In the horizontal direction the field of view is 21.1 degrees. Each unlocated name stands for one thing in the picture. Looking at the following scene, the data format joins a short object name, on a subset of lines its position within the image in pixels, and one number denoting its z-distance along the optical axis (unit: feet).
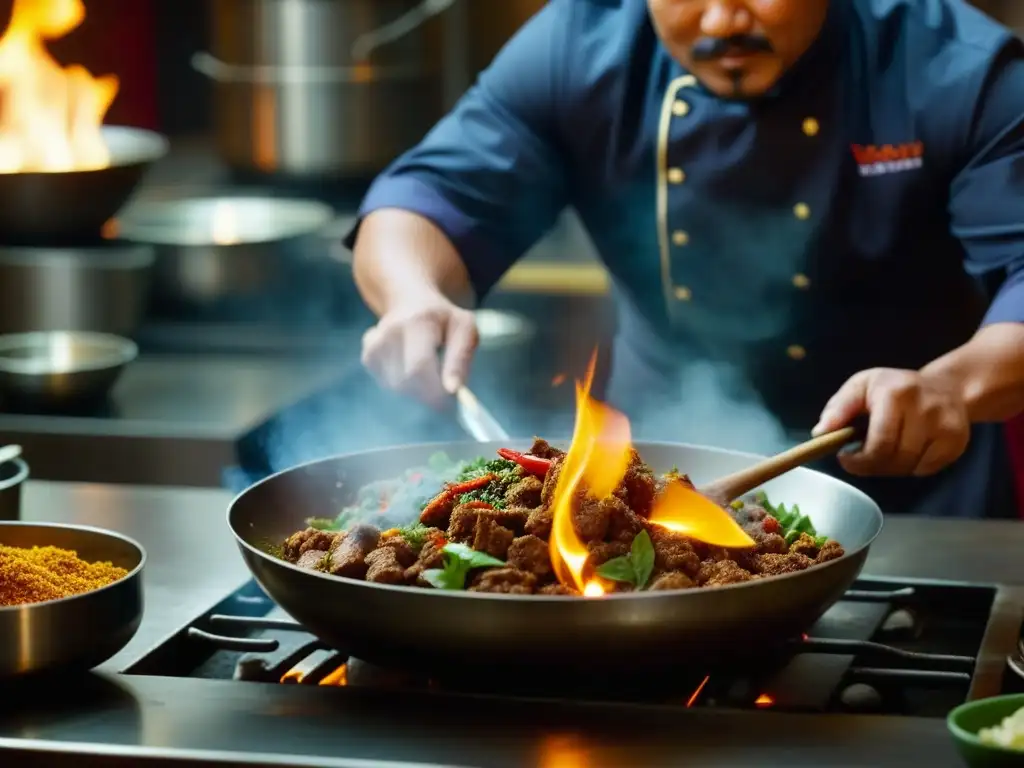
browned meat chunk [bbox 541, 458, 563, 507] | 7.29
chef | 8.94
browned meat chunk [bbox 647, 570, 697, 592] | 7.01
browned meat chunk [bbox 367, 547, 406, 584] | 7.09
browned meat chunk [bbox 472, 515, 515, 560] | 7.13
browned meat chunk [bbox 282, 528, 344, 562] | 7.41
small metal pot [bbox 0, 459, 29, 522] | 7.82
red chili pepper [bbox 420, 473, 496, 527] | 7.37
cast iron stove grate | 7.15
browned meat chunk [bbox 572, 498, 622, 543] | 7.12
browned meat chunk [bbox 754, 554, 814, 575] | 7.22
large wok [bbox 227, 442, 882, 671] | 6.84
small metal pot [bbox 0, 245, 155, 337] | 10.62
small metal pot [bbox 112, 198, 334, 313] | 11.36
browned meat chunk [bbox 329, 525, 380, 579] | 7.17
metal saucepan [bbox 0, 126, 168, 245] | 10.13
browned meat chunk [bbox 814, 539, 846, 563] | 7.29
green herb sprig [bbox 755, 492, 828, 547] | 7.56
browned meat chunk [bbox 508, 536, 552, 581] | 7.09
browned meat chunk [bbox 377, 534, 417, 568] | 7.18
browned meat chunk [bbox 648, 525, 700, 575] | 7.13
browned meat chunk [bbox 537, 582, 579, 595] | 7.04
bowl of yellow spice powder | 6.98
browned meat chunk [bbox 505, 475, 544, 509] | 7.36
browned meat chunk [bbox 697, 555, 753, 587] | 7.11
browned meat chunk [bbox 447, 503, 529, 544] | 7.23
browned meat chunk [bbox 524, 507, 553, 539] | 7.18
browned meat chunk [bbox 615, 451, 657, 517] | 7.32
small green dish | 6.25
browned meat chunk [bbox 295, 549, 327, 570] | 7.29
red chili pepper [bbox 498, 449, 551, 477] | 7.48
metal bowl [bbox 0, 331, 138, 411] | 10.60
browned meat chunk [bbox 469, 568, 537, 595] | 7.03
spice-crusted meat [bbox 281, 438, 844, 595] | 7.09
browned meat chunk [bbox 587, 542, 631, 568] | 7.09
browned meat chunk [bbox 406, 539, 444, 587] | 7.12
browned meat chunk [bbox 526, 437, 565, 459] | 7.56
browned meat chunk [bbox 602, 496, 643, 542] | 7.16
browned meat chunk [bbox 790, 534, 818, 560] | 7.37
